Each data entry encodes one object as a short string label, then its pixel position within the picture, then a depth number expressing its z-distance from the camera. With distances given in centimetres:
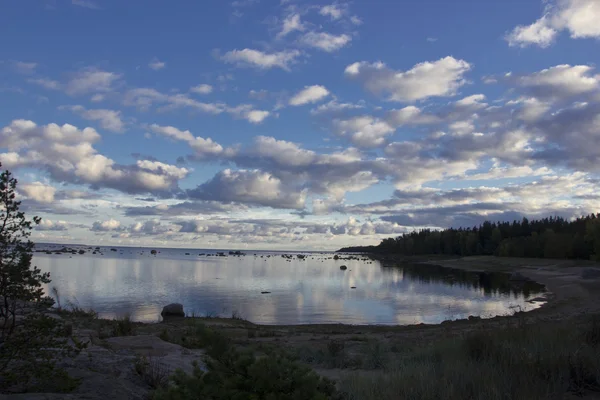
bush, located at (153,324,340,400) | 362
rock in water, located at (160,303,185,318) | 2583
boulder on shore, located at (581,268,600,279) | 5516
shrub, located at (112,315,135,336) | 1522
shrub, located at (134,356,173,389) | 743
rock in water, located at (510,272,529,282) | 5912
